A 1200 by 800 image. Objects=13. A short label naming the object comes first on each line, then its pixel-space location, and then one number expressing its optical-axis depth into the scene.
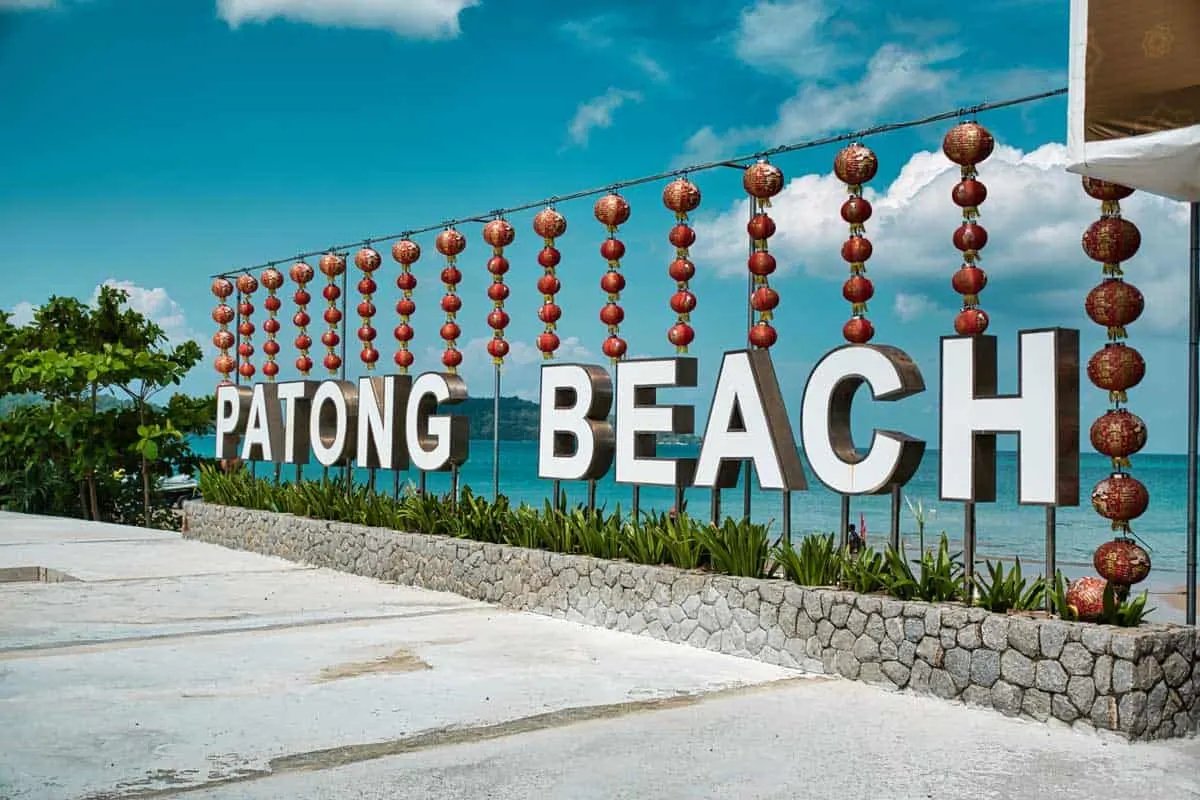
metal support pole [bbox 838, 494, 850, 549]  7.23
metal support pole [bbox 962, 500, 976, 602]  6.66
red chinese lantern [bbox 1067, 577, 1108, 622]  6.07
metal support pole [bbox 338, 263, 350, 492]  13.14
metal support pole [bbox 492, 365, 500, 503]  10.49
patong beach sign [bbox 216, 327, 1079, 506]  6.51
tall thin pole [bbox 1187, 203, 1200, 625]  5.92
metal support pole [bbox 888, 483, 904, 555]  7.07
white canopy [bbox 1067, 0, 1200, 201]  5.37
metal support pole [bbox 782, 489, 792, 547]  7.61
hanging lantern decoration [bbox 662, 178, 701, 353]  8.89
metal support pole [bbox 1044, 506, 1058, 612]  6.34
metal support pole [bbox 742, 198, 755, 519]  8.31
